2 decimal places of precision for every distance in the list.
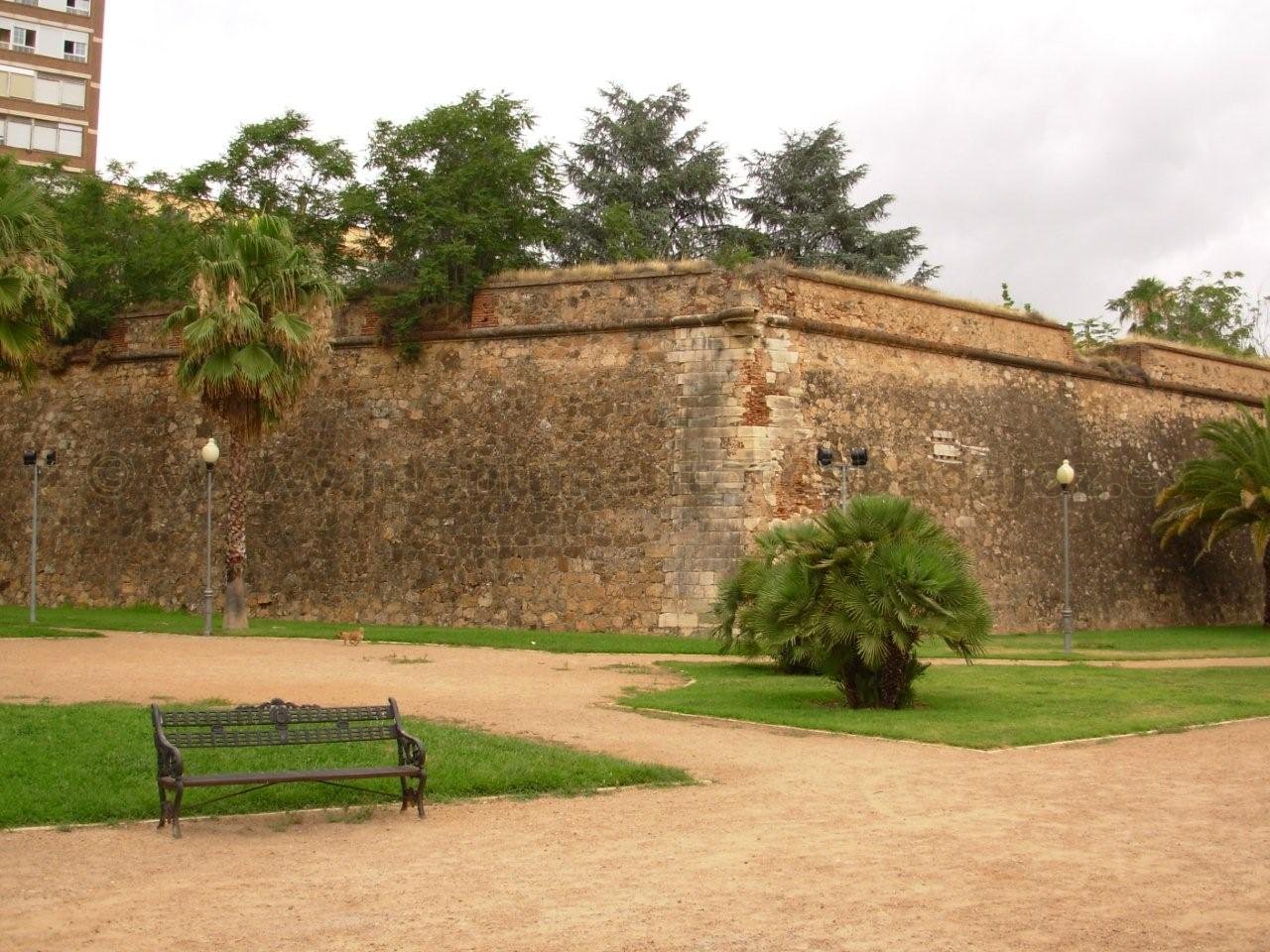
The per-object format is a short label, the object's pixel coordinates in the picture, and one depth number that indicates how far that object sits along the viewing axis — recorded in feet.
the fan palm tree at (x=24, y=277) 66.80
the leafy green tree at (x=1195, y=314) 151.64
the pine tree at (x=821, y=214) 136.26
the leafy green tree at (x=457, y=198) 78.43
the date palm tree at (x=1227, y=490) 85.05
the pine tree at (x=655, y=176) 134.72
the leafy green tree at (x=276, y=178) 87.04
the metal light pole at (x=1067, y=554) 64.90
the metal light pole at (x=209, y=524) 67.15
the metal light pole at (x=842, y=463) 67.05
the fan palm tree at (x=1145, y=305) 139.74
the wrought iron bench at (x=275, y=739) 24.68
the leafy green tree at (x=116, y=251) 89.92
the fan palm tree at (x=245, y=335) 68.44
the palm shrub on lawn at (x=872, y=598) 40.93
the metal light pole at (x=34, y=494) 72.90
